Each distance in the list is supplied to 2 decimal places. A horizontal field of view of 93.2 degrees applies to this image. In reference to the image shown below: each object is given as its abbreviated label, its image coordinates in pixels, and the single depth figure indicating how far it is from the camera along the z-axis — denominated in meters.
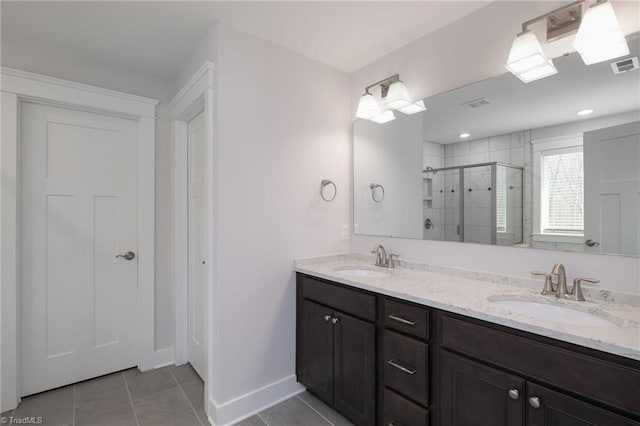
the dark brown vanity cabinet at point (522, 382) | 0.90
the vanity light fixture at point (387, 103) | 1.99
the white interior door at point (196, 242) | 2.28
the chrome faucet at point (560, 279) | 1.33
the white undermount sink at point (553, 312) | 1.21
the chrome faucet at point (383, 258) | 2.10
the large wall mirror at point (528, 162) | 1.29
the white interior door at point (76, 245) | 2.05
